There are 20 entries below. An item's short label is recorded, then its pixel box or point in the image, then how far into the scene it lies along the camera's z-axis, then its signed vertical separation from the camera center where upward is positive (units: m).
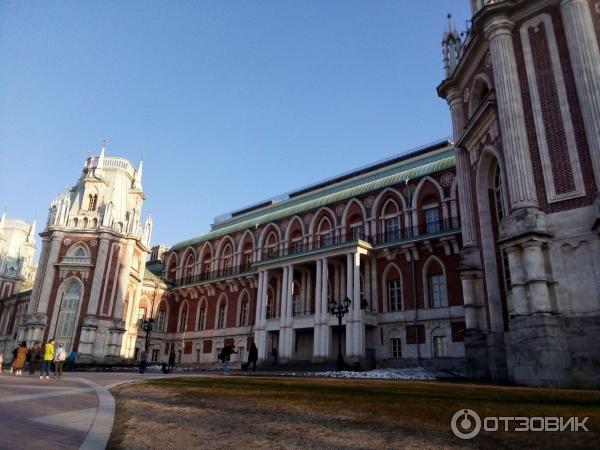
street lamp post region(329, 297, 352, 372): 25.88 +3.20
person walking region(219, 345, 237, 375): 26.31 +0.51
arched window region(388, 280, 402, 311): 33.50 +5.37
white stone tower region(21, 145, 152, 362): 40.75 +8.94
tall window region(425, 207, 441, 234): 33.69 +11.19
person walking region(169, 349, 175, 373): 30.93 +0.10
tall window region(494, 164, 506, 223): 20.30 +8.06
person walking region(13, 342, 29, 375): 22.70 +0.02
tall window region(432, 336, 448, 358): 29.83 +1.47
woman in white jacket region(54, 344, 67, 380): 19.44 -0.02
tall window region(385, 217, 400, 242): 35.69 +11.04
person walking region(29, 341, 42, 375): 23.69 -0.09
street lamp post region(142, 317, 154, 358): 37.48 +3.51
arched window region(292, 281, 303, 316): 39.53 +5.85
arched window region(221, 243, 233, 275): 49.12 +11.46
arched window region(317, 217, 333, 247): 40.47 +11.95
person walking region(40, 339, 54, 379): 19.89 +0.10
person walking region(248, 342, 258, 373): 26.91 +0.62
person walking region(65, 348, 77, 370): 33.88 -0.17
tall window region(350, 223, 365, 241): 37.73 +11.47
